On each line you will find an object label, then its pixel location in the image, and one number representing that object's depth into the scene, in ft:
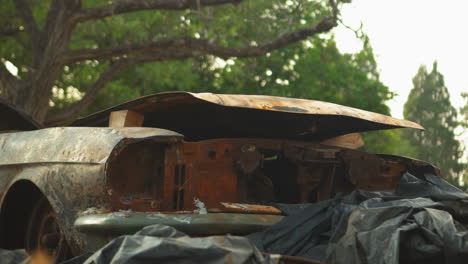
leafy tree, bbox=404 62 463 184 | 268.00
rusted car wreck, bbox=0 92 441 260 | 23.40
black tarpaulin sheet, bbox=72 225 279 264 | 17.25
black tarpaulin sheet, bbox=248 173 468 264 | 19.61
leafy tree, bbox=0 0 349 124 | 80.28
